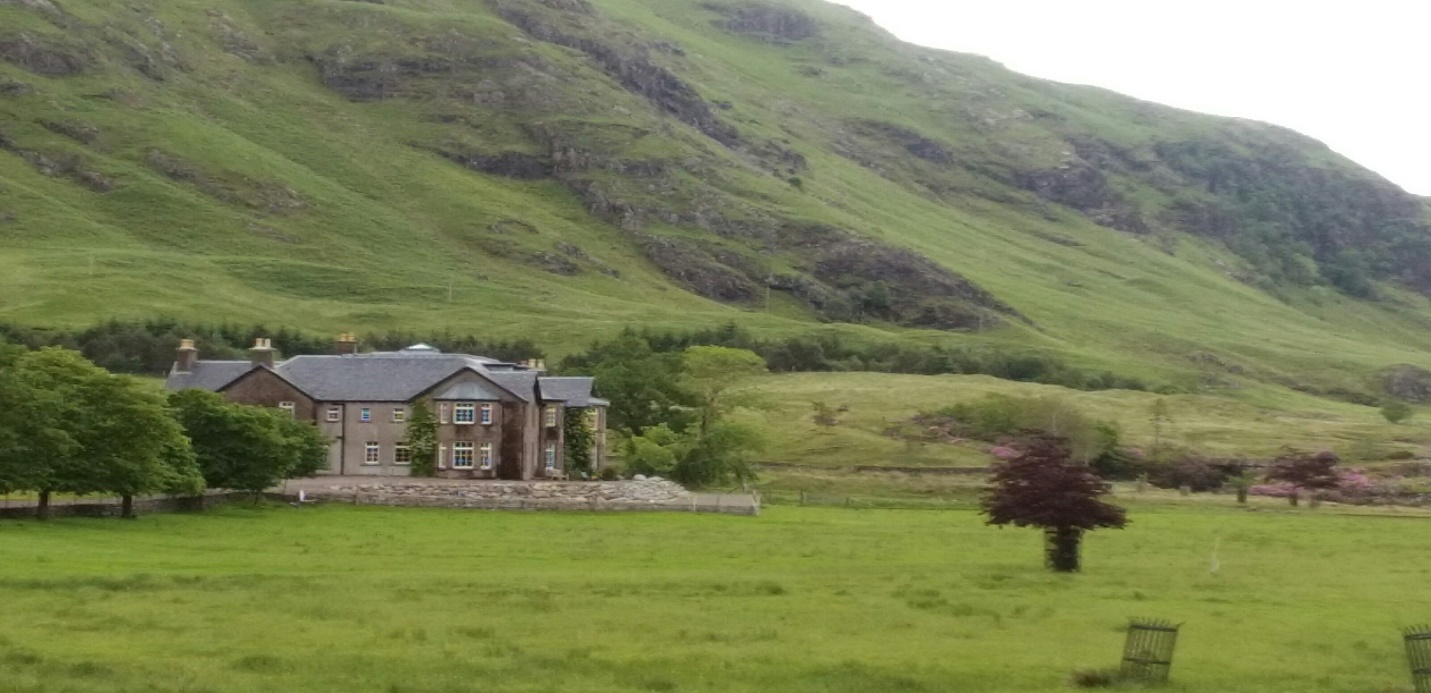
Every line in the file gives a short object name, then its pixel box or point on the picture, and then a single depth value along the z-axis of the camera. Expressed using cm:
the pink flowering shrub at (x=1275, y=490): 11650
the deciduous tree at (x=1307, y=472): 11575
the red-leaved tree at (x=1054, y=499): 5525
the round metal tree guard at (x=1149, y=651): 3409
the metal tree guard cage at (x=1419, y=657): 3378
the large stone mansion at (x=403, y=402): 10794
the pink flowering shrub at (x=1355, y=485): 11669
